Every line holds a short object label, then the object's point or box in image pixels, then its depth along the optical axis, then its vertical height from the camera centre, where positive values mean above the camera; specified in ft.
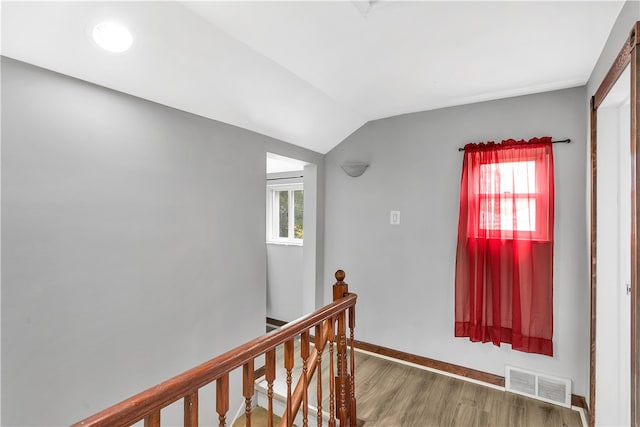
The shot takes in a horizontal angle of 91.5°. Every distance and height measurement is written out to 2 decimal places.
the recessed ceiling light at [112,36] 4.76 +2.81
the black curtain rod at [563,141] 7.69 +1.89
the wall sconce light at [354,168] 10.61 +1.66
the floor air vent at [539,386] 7.71 -4.31
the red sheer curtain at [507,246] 7.86 -0.77
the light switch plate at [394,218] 10.11 -0.05
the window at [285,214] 14.60 +0.08
